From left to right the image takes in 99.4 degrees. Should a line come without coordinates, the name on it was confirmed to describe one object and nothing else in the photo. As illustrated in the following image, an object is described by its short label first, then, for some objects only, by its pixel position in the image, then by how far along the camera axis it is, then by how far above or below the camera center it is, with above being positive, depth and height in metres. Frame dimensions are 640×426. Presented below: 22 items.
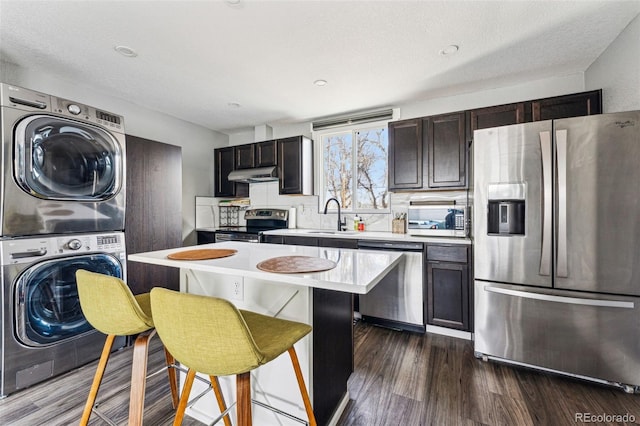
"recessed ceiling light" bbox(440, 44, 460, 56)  2.17 +1.32
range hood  3.86 +0.56
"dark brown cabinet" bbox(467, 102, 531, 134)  2.60 +0.94
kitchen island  1.28 -0.51
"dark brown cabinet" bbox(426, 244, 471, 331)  2.56 -0.73
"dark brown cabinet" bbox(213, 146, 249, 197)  4.34 +0.59
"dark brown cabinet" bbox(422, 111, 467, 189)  2.83 +0.66
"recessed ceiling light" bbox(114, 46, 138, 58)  2.16 +1.32
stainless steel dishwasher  2.73 -0.85
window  3.61 +0.62
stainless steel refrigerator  1.81 -0.26
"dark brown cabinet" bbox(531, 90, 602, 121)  2.37 +0.95
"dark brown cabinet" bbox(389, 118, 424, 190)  3.04 +0.66
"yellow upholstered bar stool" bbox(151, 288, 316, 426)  0.87 -0.43
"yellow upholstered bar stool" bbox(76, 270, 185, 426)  1.16 -0.46
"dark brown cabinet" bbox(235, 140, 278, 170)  3.96 +0.87
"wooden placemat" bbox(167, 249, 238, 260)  1.50 -0.24
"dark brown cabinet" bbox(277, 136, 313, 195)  3.75 +0.66
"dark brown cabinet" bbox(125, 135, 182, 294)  2.58 +0.07
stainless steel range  3.62 -0.19
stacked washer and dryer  1.82 -0.08
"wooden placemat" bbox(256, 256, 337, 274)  1.21 -0.25
